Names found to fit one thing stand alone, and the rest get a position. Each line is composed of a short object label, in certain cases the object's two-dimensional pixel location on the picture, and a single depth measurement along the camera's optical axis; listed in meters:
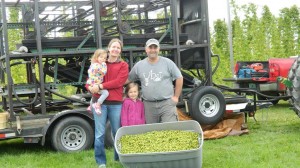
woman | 6.64
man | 6.77
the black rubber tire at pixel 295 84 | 9.12
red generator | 13.73
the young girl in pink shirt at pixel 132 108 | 6.88
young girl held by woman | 6.61
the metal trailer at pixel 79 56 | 8.38
